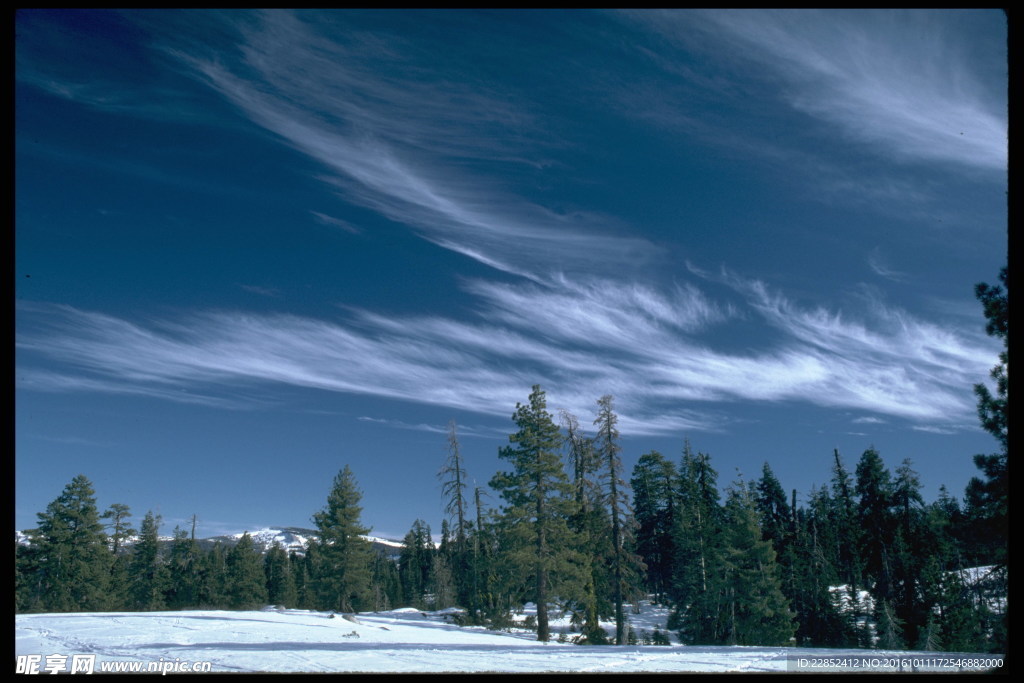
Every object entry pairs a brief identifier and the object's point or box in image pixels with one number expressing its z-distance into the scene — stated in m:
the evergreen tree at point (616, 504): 30.94
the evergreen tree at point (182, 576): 55.88
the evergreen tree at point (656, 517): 46.62
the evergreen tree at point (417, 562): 76.00
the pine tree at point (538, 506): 25.08
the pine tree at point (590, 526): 27.61
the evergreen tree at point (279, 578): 66.75
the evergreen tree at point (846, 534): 44.25
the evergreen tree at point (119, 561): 45.25
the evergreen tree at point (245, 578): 56.59
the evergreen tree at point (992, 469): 12.73
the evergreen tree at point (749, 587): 31.02
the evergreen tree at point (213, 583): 56.00
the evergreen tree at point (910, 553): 35.22
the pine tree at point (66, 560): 37.25
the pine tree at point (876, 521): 41.31
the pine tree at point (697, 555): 33.62
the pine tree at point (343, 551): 40.72
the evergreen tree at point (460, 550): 36.84
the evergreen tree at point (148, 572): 50.09
